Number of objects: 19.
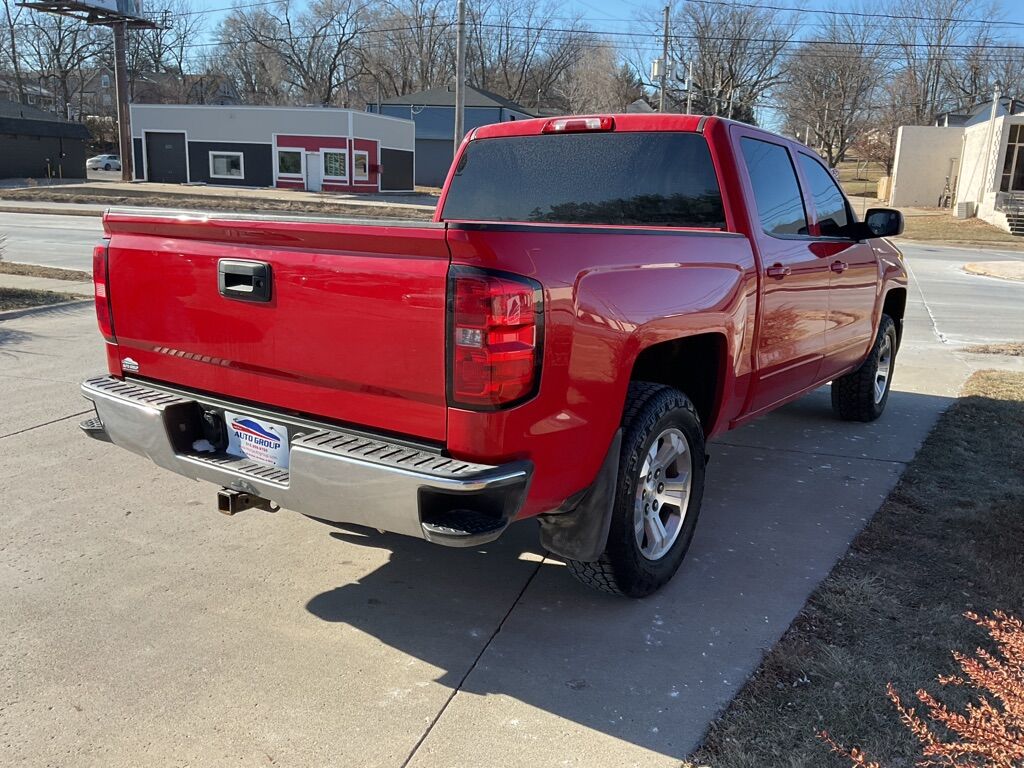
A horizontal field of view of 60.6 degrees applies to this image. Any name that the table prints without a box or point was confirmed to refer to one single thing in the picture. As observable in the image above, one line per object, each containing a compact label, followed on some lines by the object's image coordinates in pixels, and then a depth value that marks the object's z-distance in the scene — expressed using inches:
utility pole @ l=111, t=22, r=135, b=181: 1802.4
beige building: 1448.1
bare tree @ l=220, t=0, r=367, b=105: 3095.5
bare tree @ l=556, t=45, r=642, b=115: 2645.2
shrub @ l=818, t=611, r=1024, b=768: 88.5
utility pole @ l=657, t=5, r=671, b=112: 1428.4
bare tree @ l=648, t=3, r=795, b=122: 2647.6
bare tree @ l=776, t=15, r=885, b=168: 2566.4
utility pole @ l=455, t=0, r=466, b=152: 1101.7
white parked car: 2596.0
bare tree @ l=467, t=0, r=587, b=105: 3169.3
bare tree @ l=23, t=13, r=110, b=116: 3120.1
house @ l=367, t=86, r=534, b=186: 2221.9
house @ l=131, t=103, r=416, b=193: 1792.6
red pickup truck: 111.8
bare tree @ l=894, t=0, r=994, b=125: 2566.4
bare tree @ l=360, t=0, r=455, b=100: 3058.6
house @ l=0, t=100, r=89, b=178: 1936.5
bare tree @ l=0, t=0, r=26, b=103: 2935.5
